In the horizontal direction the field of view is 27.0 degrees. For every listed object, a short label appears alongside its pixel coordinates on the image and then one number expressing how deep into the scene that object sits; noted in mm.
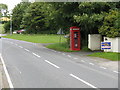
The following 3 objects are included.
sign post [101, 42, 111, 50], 21859
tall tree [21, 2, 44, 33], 67125
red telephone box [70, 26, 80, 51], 26781
